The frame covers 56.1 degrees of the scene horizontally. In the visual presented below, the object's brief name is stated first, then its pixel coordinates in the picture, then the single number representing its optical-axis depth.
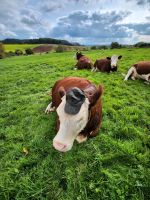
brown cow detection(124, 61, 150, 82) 5.94
